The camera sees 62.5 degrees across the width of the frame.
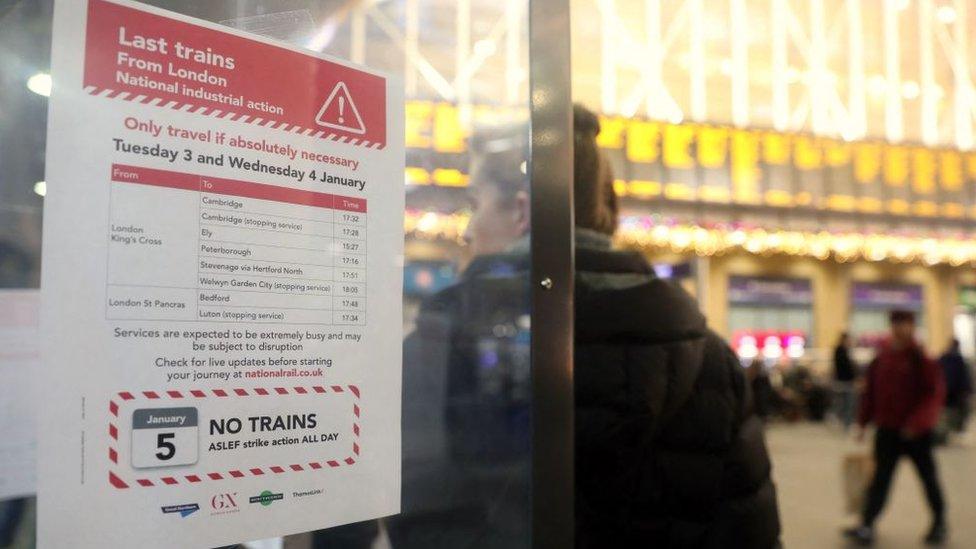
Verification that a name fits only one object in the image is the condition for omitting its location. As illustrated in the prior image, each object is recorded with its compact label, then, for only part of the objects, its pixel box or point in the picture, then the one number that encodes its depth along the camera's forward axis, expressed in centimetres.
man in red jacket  567
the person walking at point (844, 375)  1245
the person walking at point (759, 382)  703
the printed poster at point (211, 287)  95
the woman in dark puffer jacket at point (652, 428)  175
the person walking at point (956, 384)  1025
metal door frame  132
